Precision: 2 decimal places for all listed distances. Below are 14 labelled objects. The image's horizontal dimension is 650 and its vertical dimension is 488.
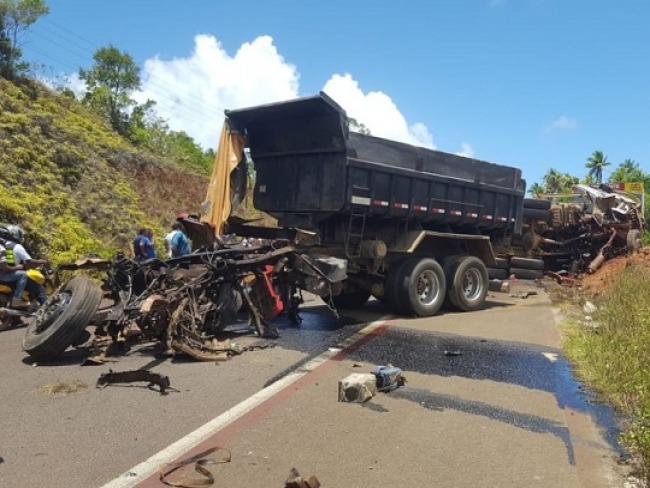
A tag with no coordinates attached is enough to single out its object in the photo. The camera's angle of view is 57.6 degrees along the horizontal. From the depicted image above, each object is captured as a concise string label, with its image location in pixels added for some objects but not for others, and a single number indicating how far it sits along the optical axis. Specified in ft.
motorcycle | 25.21
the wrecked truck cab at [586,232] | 50.11
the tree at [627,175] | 195.00
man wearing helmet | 26.30
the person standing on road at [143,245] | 36.96
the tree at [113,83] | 78.54
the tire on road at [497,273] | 42.20
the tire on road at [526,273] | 43.86
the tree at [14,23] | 56.65
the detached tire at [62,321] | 18.48
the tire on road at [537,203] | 48.06
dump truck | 28.55
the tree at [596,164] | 259.80
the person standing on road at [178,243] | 34.55
